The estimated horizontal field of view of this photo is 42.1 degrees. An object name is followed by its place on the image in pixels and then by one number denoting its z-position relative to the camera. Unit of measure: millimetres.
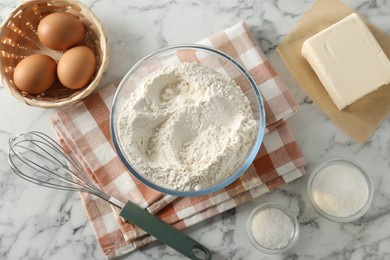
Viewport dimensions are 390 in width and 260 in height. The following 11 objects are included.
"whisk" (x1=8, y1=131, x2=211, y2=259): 1312
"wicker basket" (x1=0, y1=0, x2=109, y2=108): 1306
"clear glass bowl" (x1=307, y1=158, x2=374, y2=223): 1322
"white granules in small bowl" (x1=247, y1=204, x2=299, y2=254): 1330
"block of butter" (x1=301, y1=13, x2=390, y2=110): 1312
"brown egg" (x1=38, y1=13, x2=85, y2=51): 1302
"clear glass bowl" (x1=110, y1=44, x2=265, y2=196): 1244
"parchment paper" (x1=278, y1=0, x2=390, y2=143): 1360
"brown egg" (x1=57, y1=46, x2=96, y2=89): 1285
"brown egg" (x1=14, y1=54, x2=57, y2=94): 1291
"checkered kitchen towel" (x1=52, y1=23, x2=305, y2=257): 1338
